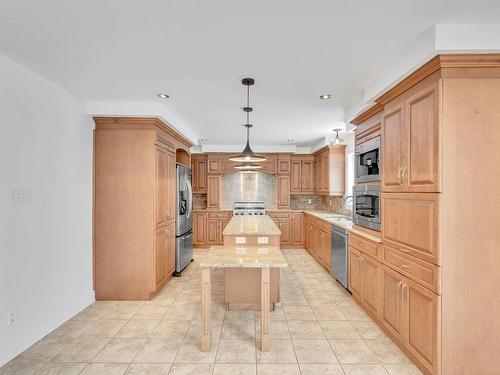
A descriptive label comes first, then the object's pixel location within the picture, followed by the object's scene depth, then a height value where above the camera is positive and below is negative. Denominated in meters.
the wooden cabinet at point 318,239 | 4.61 -0.99
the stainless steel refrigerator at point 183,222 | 4.50 -0.60
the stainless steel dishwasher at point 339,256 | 3.72 -0.99
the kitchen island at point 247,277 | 3.23 -1.08
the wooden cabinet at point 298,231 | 6.52 -1.04
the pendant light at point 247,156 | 3.32 +0.38
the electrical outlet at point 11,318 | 2.28 -1.11
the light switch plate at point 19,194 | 2.34 -0.06
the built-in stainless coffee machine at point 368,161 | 2.96 +0.31
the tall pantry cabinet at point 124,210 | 3.51 -0.29
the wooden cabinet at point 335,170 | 5.91 +0.38
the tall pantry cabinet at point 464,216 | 1.85 -0.20
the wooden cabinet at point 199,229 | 6.53 -1.00
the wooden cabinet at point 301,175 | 6.89 +0.31
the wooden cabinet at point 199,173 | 6.82 +0.36
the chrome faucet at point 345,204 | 5.39 -0.33
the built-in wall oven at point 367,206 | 2.94 -0.21
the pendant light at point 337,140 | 4.71 +0.82
